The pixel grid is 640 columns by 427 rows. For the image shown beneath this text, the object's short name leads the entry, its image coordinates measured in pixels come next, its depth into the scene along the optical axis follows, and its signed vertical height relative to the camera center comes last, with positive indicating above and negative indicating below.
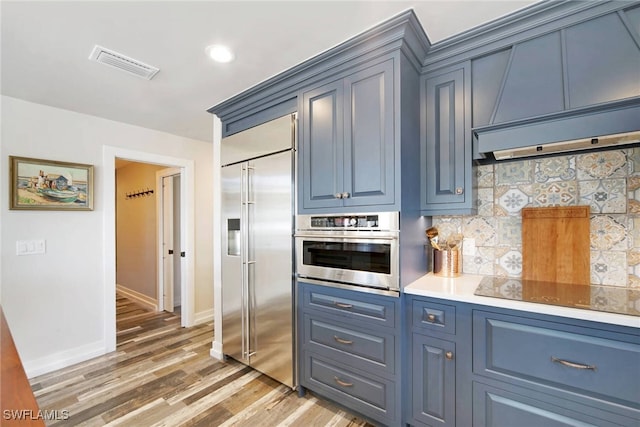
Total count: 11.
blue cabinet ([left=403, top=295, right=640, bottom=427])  1.19 -0.74
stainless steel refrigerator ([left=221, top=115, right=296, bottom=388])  2.12 -0.26
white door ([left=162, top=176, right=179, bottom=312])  4.14 -0.35
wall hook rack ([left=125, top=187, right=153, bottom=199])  4.45 +0.36
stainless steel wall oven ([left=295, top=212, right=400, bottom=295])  1.63 -0.23
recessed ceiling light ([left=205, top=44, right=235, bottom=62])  1.78 +1.04
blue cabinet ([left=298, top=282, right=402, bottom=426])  1.64 -0.86
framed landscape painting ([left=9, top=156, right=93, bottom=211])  2.41 +0.28
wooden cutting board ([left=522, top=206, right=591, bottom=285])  1.65 -0.20
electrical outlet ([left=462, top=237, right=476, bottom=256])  2.03 -0.24
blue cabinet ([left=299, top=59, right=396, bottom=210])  1.66 +0.46
